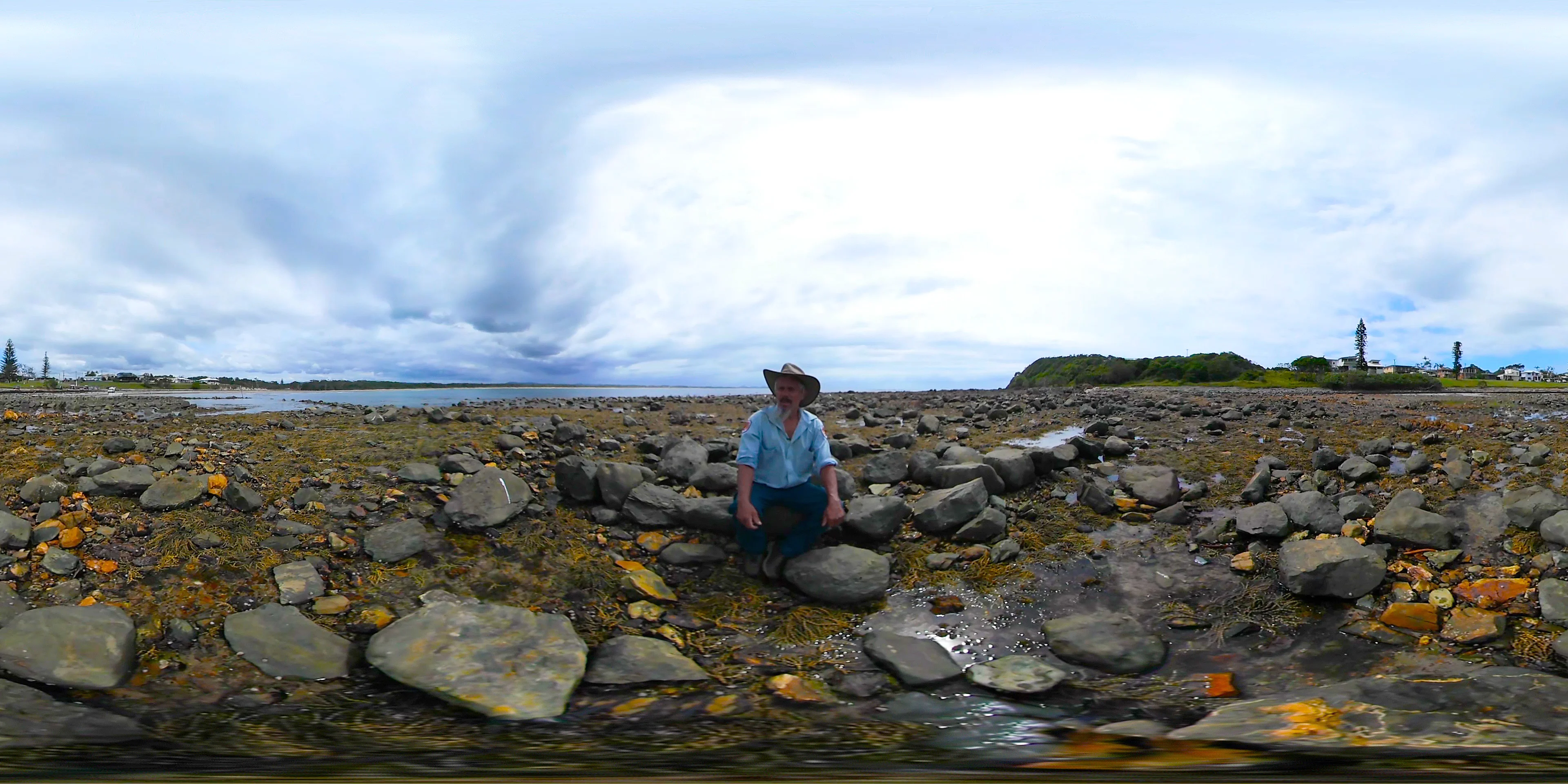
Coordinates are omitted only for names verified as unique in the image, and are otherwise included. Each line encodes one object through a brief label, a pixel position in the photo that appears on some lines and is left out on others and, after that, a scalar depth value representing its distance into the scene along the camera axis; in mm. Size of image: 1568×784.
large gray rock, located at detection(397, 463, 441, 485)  6367
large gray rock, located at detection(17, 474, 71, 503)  5242
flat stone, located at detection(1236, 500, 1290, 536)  5258
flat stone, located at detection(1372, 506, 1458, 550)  4770
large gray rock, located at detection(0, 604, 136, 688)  3238
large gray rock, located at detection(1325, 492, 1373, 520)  5461
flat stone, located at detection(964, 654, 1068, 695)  3438
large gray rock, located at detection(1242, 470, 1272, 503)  6340
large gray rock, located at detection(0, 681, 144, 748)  2680
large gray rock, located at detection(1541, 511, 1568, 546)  4461
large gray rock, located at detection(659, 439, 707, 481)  7348
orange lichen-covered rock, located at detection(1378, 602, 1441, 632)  3797
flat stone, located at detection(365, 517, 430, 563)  5039
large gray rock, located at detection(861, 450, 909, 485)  7613
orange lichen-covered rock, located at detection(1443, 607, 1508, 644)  3600
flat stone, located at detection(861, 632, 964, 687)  3613
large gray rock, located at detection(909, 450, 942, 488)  7383
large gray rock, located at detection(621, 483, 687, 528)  6031
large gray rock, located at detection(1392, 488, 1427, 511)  5305
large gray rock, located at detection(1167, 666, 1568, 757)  2287
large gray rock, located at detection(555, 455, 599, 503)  6418
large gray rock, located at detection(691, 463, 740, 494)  6930
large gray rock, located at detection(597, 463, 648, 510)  6340
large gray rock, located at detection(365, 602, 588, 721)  3219
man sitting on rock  5234
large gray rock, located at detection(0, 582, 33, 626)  3803
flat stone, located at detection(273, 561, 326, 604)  4328
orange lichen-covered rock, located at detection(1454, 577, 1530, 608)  3932
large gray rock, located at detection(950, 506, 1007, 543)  5699
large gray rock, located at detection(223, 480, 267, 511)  5402
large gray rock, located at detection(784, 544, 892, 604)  4754
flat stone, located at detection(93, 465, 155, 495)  5422
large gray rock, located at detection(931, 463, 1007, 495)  6801
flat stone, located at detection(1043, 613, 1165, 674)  3730
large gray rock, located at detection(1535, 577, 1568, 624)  3693
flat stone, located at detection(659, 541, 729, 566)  5406
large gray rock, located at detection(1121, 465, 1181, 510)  6492
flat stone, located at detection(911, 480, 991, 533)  5875
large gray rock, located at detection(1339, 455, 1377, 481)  6609
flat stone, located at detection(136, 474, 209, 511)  5238
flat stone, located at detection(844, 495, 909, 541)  5660
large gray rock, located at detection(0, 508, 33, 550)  4449
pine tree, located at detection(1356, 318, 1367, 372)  92188
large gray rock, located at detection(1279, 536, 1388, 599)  4250
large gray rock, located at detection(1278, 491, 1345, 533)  5277
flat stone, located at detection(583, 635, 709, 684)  3578
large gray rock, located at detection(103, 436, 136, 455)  6719
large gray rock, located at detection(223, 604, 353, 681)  3561
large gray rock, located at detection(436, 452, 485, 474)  6742
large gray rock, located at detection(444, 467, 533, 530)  5582
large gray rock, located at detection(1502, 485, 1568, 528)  4770
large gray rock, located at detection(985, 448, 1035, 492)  7090
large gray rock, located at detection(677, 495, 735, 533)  5801
